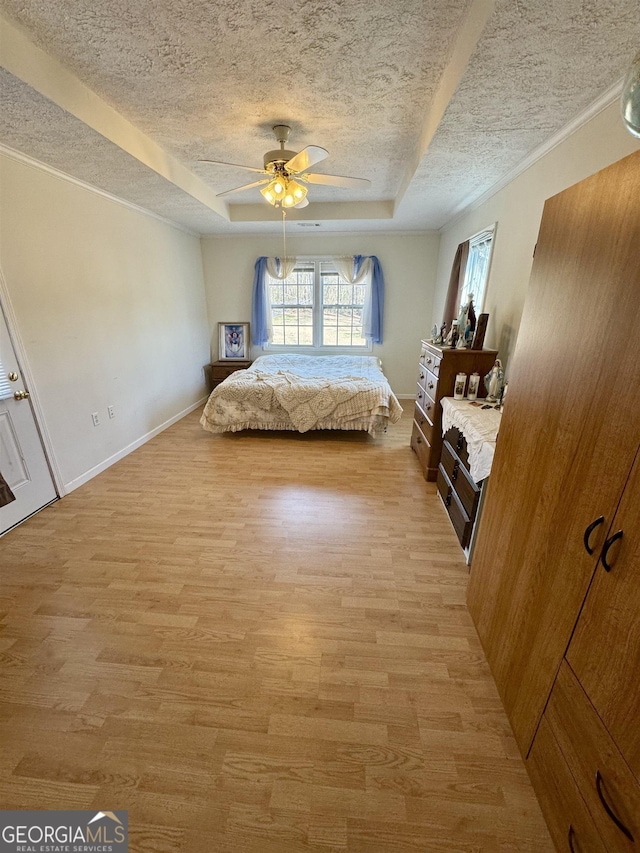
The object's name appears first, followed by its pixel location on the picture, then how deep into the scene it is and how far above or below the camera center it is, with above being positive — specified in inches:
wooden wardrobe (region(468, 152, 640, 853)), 28.5 -21.7
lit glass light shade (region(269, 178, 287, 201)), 94.0 +33.5
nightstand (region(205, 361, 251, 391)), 200.1 -35.1
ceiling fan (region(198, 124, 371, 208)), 86.6 +36.2
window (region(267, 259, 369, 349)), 199.6 +0.3
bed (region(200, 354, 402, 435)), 136.9 -38.5
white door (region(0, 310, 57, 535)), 85.6 -37.9
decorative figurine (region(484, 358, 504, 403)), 91.6 -19.5
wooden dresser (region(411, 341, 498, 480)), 98.7 -23.9
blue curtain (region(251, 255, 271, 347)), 195.8 +0.7
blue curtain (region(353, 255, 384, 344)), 189.9 +5.2
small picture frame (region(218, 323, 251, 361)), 208.1 -20.7
